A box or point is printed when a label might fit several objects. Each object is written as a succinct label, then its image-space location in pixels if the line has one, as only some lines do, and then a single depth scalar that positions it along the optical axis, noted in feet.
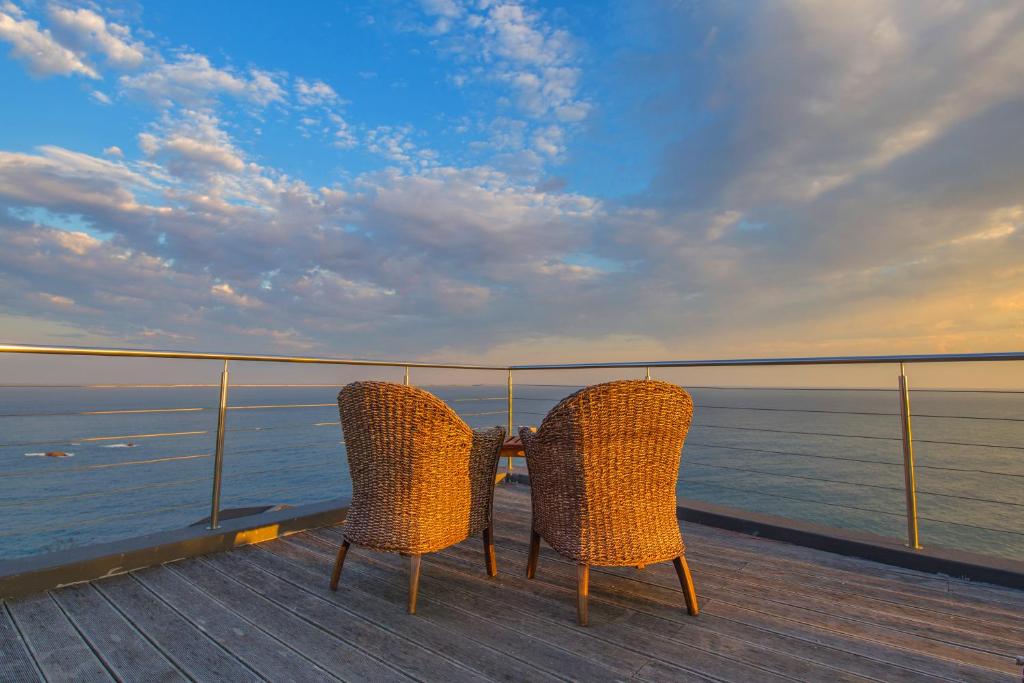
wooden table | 8.11
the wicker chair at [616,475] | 5.74
